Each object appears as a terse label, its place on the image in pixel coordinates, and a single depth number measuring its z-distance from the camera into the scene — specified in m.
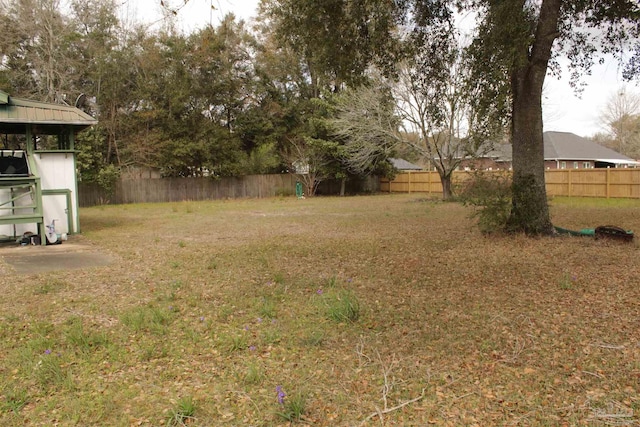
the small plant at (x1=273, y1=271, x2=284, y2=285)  5.71
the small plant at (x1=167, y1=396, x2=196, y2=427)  2.64
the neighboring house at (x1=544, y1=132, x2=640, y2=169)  33.16
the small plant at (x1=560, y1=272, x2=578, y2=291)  4.99
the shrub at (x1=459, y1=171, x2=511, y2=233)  8.39
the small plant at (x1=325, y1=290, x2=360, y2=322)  4.26
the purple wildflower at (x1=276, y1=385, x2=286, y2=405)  2.77
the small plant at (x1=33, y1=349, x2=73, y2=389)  3.11
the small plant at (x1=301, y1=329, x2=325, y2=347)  3.75
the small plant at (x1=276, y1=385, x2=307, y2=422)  2.66
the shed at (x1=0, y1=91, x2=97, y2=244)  8.85
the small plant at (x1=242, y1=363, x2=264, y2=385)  3.12
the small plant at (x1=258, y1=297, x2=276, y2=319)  4.46
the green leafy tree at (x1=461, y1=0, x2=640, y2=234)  7.41
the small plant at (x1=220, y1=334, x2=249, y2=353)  3.70
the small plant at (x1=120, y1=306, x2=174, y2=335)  4.11
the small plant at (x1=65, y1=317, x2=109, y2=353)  3.72
